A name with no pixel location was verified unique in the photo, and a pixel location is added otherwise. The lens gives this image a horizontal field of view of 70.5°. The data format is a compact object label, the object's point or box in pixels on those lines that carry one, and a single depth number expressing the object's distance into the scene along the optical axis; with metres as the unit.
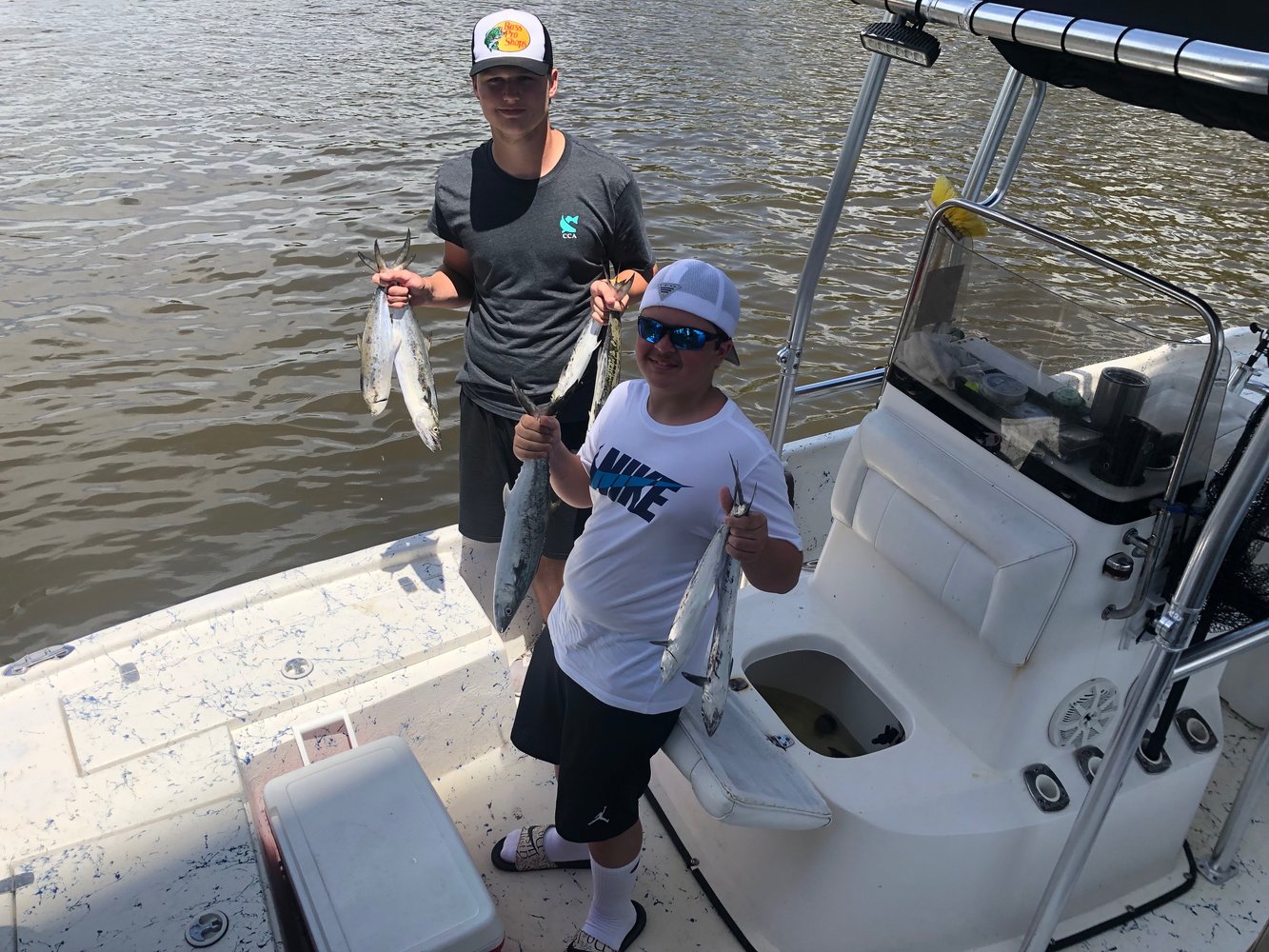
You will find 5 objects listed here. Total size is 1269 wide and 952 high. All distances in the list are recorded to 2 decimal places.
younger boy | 1.99
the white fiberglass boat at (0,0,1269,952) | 2.11
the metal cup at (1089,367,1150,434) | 2.24
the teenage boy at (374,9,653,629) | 2.80
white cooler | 2.06
